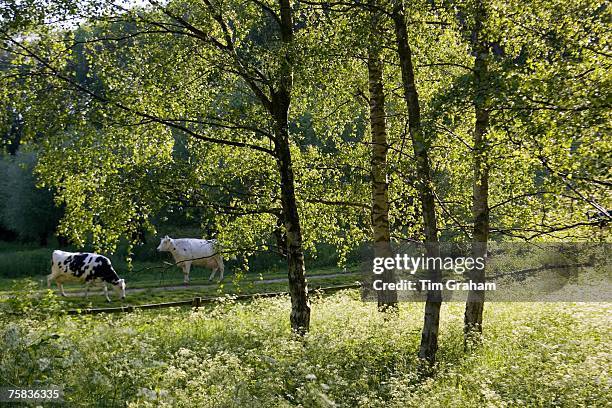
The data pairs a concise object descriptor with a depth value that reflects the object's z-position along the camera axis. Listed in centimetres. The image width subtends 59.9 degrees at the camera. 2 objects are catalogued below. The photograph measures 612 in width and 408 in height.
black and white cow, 2559
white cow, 3319
